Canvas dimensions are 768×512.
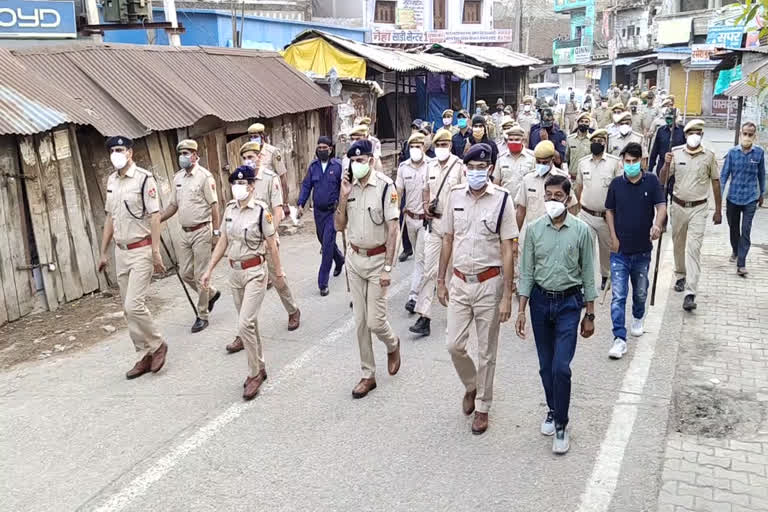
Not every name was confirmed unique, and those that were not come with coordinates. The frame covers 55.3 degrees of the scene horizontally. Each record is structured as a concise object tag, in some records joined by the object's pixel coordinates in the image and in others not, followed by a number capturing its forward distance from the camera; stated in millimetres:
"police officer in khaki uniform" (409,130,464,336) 7617
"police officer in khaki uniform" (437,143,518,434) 5230
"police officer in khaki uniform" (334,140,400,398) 5988
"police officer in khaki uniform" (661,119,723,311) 8023
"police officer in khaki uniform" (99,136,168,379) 6539
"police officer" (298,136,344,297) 9078
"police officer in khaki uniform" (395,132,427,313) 8281
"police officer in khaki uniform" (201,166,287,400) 6066
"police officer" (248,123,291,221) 9727
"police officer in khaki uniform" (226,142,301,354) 7750
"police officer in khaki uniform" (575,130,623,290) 7883
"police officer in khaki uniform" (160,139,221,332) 7598
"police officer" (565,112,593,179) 11203
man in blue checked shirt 9055
